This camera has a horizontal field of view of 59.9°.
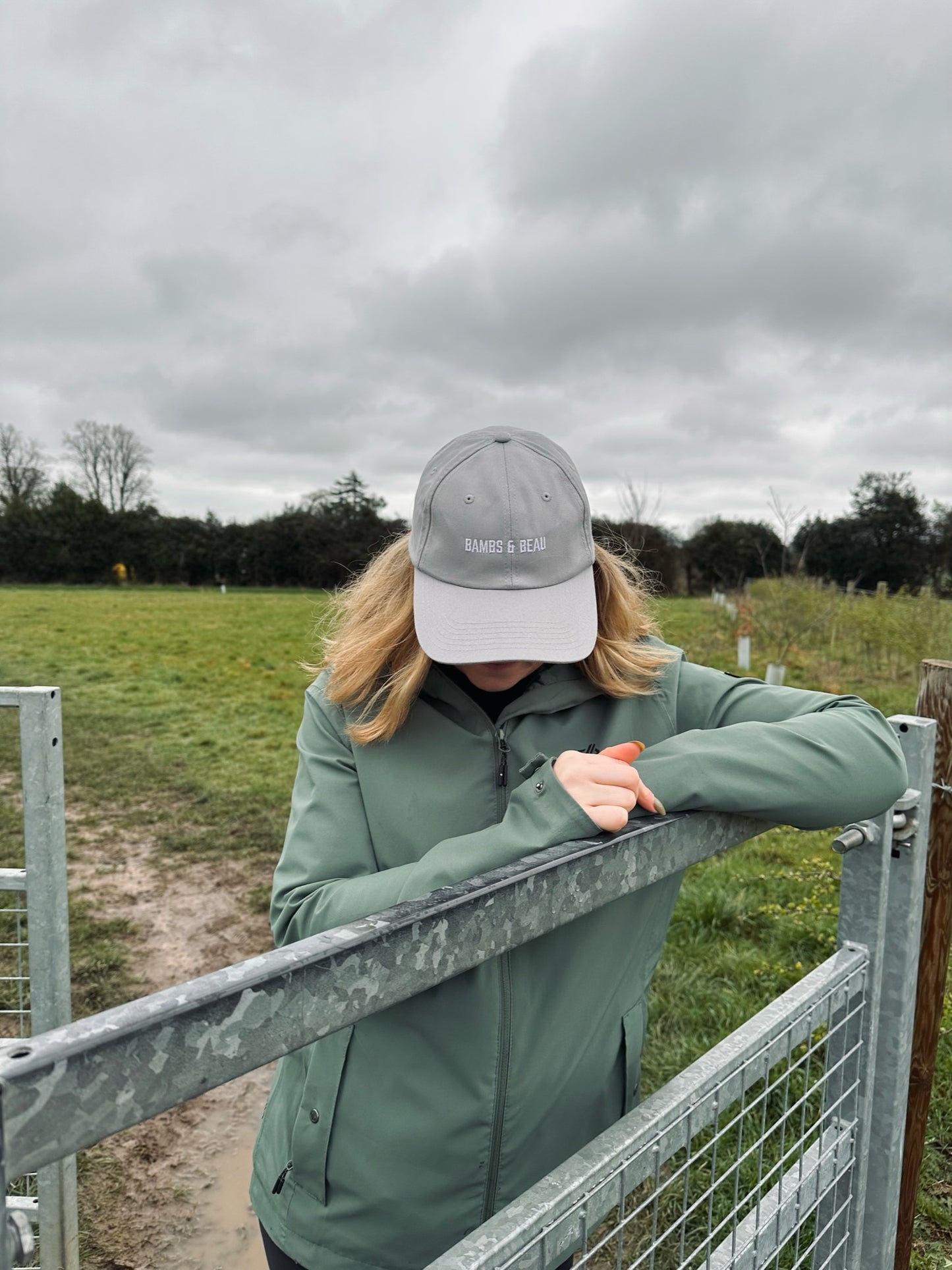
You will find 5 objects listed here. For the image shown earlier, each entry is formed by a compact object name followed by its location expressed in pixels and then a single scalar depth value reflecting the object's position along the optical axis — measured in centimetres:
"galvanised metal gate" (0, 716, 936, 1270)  53
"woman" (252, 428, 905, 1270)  138
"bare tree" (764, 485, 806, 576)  1416
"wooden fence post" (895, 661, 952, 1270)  198
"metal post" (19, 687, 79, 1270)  209
